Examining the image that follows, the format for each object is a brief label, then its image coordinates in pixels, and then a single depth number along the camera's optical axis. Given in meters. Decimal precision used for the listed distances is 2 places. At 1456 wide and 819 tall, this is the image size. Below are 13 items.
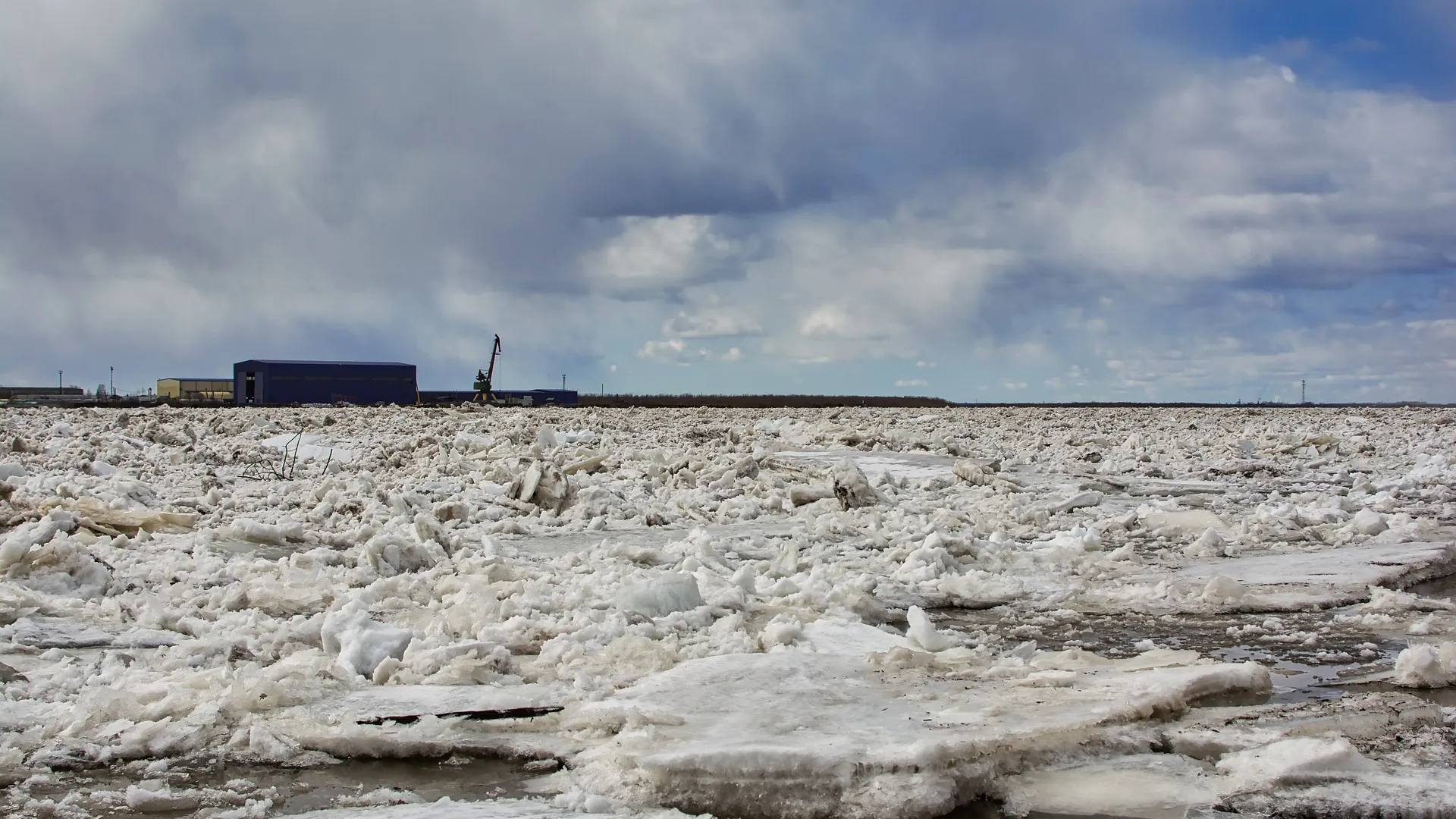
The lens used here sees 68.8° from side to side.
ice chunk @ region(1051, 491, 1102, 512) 11.27
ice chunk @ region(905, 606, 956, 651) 5.13
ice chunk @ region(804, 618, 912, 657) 5.24
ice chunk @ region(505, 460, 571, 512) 10.42
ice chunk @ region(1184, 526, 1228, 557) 8.64
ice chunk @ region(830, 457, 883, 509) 10.67
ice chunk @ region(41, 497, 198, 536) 7.87
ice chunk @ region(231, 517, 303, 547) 7.83
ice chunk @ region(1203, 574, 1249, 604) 6.69
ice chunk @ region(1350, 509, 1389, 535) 9.30
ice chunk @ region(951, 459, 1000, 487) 12.64
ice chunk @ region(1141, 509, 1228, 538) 9.61
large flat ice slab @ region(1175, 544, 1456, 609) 6.90
